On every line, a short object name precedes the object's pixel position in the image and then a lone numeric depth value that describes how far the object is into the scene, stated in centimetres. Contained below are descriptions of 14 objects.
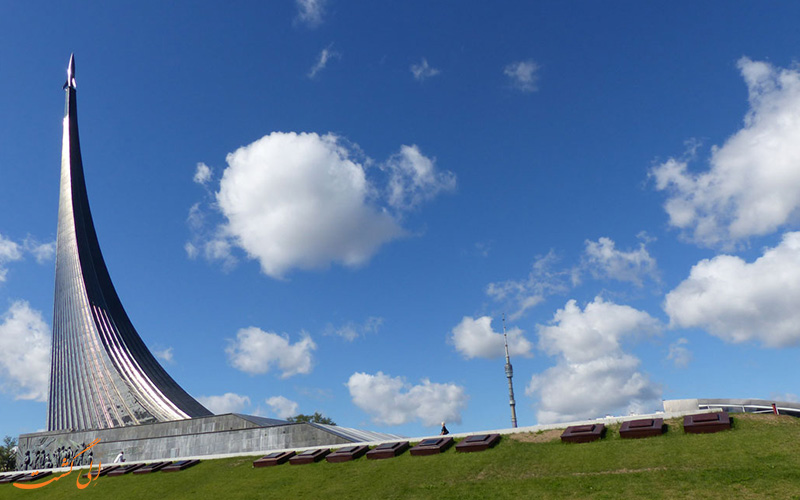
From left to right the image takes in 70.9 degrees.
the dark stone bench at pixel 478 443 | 1573
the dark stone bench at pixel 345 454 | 1705
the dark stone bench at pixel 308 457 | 1755
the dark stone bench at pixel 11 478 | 2298
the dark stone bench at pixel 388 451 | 1662
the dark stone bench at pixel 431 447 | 1612
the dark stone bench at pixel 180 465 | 1950
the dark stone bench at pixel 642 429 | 1448
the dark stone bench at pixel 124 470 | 2052
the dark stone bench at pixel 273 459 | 1789
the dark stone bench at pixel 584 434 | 1492
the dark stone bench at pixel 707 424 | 1415
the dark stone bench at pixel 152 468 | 1984
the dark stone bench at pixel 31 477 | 2227
